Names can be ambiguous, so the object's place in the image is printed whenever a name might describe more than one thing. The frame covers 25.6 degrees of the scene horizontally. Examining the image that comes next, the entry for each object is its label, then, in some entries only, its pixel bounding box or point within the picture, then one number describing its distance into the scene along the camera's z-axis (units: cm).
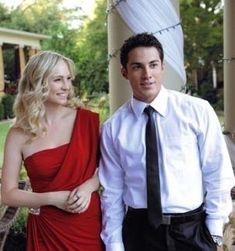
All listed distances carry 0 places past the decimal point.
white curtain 296
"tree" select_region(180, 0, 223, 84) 2206
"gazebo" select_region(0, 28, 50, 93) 2283
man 210
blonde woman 219
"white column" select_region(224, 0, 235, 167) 647
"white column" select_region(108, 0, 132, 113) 319
